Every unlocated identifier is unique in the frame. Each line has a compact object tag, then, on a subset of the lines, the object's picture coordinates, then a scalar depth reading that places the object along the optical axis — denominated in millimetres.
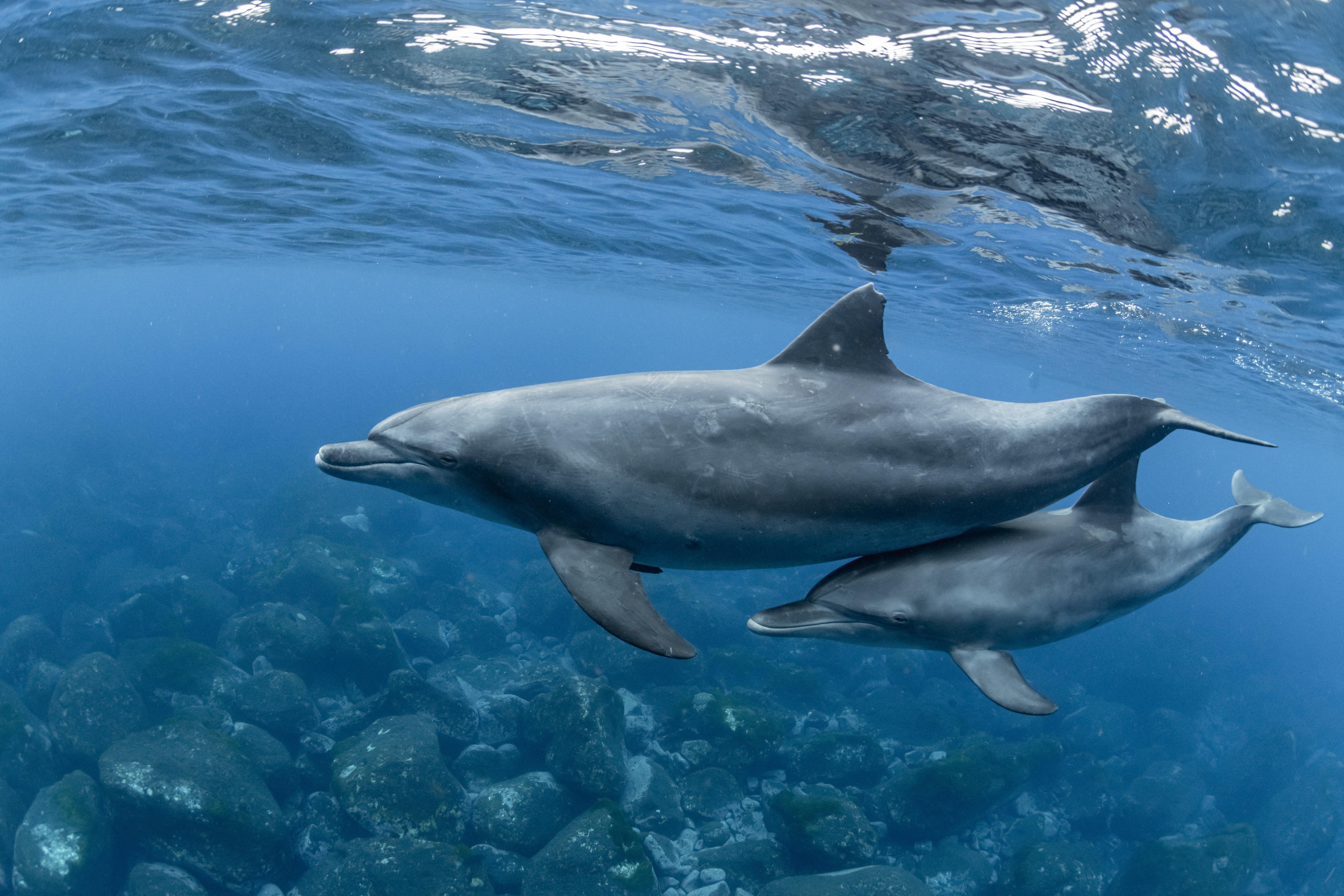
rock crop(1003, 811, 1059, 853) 14516
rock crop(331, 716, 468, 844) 11164
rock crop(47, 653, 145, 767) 13102
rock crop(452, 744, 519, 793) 13375
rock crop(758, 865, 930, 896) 10875
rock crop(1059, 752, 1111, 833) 16891
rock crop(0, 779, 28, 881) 11859
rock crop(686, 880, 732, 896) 11469
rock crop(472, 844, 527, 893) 11383
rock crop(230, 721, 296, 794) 12680
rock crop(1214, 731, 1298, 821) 20406
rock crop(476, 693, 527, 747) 14570
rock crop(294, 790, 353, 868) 11780
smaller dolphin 4730
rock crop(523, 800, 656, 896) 10469
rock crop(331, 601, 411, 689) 16016
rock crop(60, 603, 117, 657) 18375
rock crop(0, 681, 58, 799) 13133
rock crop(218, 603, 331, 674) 16141
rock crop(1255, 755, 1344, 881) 18047
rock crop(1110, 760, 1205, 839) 16984
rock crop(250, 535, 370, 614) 19969
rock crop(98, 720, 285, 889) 10922
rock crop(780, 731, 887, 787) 14789
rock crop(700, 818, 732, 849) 12773
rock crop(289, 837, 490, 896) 9977
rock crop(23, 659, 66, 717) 15484
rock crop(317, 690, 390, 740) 14180
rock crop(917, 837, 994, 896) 13156
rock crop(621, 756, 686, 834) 12758
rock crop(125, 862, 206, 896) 10344
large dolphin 4156
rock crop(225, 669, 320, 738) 14117
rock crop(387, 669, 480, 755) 14000
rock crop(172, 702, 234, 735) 13727
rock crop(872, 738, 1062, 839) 13906
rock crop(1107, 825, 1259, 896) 13766
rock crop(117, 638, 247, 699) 14977
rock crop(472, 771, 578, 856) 11672
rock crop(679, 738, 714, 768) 14344
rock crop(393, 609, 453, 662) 18516
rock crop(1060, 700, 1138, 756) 20297
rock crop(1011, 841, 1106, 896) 13242
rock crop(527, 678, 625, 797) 12344
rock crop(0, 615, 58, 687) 17328
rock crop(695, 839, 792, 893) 12023
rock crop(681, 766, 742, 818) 13383
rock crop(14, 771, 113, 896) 10781
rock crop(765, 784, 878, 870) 11977
